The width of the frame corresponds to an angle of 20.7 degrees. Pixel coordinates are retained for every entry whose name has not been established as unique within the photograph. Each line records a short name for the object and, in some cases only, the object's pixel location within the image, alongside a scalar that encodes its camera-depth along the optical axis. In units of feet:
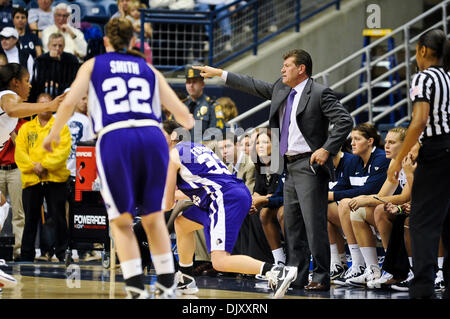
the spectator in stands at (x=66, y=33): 62.42
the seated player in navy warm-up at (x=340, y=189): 41.94
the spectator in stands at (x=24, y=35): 60.66
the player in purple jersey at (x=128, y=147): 24.74
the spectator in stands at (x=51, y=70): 58.25
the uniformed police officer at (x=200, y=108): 48.42
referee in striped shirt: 27.81
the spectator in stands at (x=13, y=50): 58.74
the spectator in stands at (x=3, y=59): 54.89
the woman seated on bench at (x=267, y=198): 43.58
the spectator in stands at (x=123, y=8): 65.45
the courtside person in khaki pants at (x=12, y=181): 51.98
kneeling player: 31.89
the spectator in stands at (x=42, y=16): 65.90
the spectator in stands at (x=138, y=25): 62.75
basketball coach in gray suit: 35.80
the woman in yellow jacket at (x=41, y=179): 50.63
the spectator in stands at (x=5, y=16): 62.34
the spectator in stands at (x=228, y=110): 50.91
